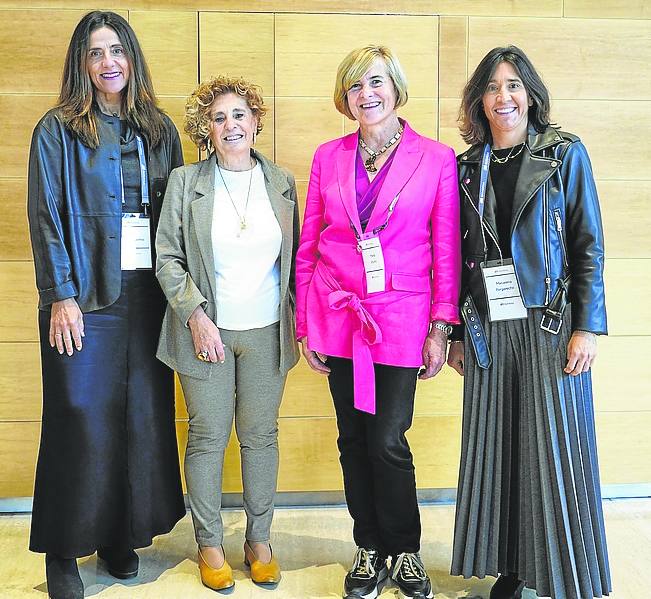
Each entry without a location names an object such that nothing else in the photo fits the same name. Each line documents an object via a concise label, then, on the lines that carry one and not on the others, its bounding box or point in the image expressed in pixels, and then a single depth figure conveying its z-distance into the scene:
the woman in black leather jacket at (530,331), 2.35
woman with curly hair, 2.58
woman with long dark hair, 2.53
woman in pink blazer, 2.46
